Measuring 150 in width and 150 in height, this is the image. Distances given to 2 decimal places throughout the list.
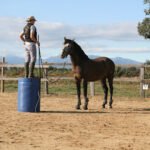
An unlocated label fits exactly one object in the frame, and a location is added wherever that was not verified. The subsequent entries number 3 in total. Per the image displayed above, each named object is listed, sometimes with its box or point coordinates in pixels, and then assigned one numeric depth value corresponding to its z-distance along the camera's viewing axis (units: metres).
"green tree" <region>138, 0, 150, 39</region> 26.63
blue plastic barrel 12.21
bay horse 13.29
